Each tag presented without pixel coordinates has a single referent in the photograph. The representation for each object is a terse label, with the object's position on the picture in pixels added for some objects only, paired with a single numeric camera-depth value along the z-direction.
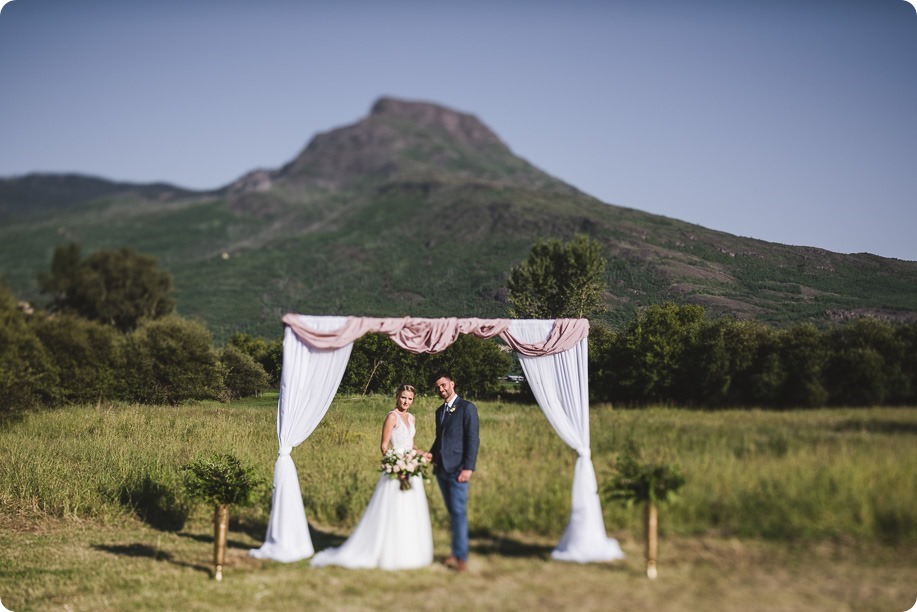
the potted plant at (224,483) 9.02
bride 7.93
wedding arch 8.81
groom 7.95
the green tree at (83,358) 18.62
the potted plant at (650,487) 7.46
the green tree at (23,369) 16.92
